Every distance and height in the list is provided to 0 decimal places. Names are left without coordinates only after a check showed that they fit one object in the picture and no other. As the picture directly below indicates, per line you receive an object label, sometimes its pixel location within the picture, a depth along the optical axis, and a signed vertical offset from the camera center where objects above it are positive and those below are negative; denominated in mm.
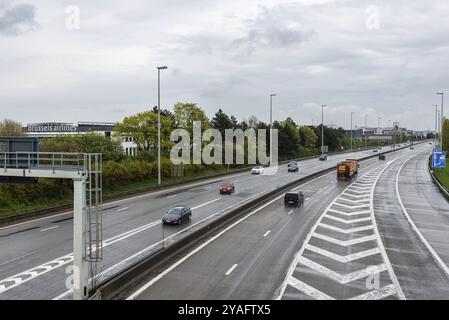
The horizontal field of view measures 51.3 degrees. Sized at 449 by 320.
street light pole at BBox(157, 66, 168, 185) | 53694 +6248
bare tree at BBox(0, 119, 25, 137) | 68631 +2707
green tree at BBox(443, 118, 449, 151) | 112688 +2001
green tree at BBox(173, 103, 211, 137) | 84500 +5500
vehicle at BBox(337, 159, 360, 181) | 65000 -3577
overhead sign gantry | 16781 -1366
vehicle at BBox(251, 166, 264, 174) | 74312 -4089
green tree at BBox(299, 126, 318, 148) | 135000 +2484
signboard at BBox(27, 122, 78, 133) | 104931 +4080
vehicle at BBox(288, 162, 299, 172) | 78500 -3814
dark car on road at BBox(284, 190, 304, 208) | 40688 -4691
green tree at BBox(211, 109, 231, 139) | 99438 +5196
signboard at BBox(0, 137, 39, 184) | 19078 -159
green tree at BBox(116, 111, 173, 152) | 74688 +2749
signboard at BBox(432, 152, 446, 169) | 66269 -1952
